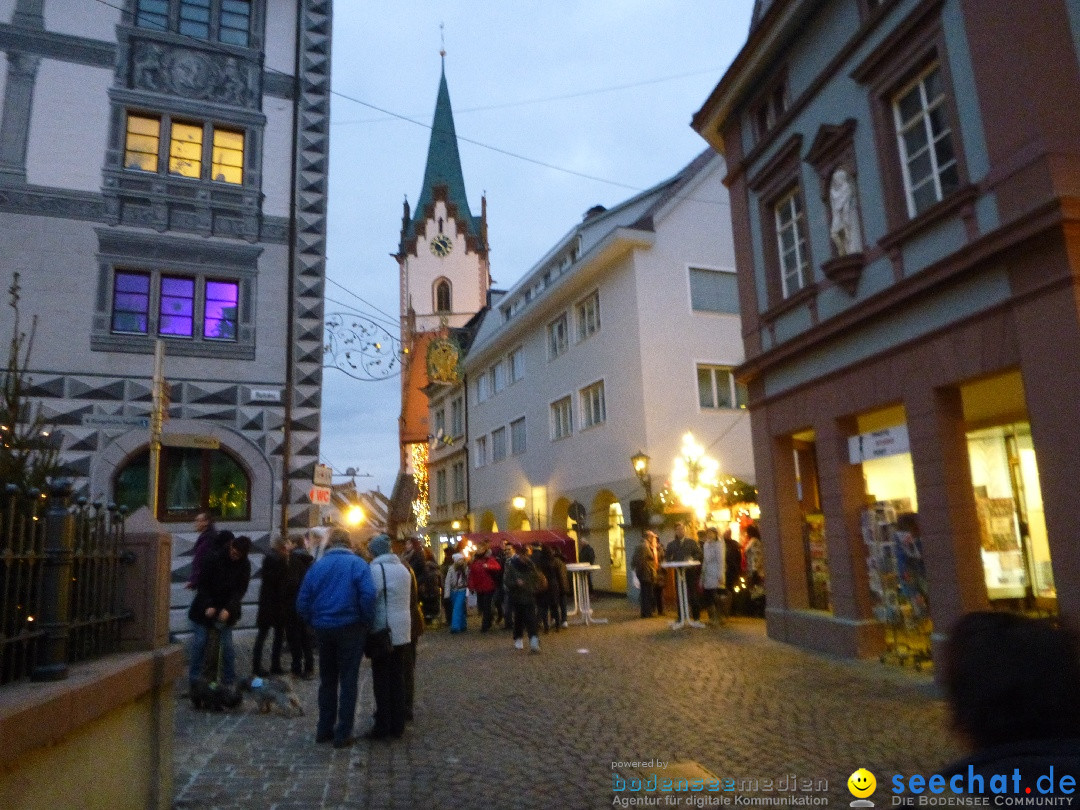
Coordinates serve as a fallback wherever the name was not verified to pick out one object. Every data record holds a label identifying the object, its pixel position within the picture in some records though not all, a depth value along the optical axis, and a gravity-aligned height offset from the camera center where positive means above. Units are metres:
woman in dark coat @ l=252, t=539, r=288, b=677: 10.18 -0.48
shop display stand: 10.03 -0.57
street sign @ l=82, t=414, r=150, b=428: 14.88 +2.62
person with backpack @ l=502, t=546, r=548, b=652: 12.66 -0.63
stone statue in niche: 10.91 +4.24
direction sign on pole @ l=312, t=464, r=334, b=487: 15.55 +1.54
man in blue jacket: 6.85 -0.55
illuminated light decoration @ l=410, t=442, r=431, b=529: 48.06 +3.84
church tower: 66.56 +25.10
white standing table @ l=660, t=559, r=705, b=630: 14.91 -1.11
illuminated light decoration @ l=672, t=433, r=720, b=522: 21.44 +1.65
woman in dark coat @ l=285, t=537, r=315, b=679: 10.52 -0.88
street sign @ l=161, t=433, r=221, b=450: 15.16 +2.23
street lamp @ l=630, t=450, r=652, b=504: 21.30 +1.96
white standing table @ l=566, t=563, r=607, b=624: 16.62 -0.99
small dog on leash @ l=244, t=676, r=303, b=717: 8.12 -1.38
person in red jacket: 16.19 -0.59
